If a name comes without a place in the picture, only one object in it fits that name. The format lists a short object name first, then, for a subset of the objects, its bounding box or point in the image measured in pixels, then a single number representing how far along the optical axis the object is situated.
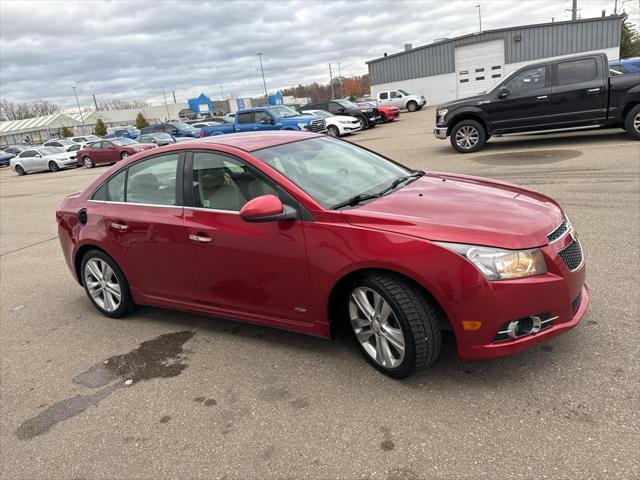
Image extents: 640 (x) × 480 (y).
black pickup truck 10.34
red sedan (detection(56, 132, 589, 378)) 2.71
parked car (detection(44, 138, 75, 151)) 36.94
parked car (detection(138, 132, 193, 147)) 26.17
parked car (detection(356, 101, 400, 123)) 27.94
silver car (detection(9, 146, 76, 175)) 25.97
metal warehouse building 37.16
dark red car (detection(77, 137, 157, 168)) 23.16
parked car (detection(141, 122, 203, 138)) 30.36
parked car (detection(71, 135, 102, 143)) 39.50
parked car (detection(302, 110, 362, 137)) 22.09
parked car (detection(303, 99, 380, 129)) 25.52
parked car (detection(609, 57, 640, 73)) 10.89
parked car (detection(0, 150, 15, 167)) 37.25
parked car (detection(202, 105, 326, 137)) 20.05
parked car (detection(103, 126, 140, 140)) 43.84
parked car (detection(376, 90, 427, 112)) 37.69
